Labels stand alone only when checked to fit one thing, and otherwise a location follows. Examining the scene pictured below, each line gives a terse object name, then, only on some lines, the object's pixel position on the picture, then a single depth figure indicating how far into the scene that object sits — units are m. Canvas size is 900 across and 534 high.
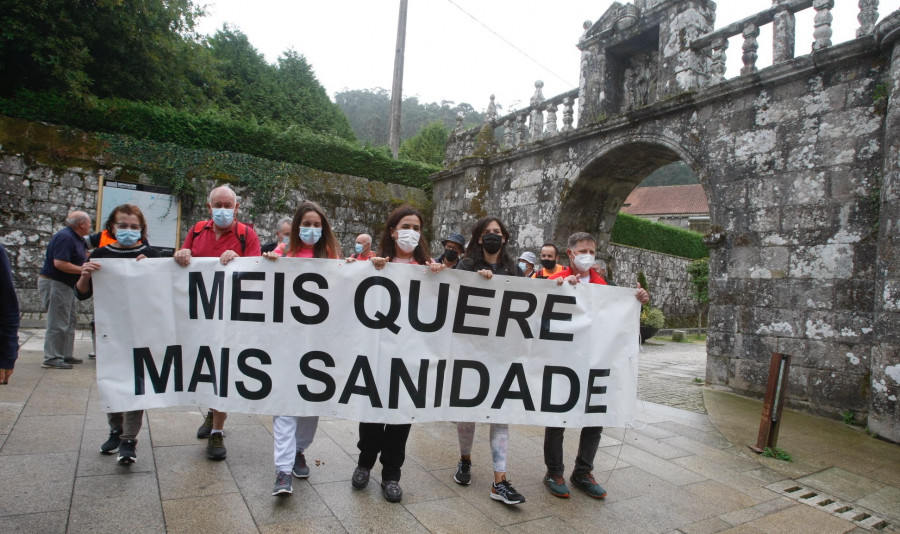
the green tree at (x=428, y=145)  28.80
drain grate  3.26
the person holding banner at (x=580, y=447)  3.34
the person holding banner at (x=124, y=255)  3.21
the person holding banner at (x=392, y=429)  3.10
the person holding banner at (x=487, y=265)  3.21
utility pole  17.77
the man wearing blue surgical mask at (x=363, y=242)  5.88
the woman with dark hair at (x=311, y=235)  3.42
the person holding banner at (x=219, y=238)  3.44
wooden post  4.54
